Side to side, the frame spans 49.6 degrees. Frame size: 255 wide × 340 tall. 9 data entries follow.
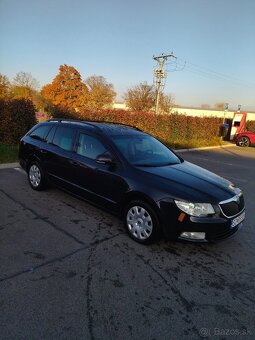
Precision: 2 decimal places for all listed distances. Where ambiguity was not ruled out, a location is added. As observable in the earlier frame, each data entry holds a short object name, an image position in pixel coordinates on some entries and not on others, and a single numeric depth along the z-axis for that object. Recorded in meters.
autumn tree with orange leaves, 49.97
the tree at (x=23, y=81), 49.37
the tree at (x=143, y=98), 43.94
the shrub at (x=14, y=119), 9.63
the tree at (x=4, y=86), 38.88
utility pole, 31.40
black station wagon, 3.52
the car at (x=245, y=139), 20.94
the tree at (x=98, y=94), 50.80
